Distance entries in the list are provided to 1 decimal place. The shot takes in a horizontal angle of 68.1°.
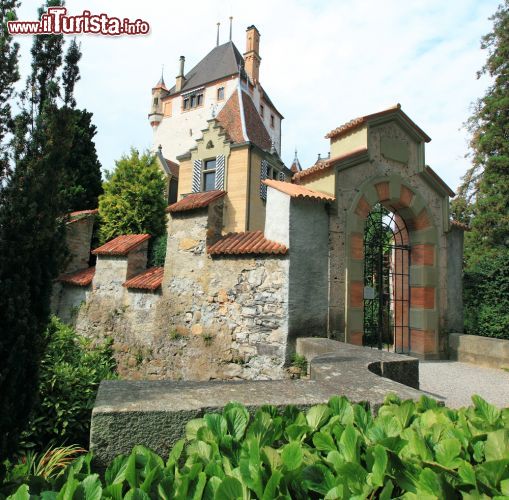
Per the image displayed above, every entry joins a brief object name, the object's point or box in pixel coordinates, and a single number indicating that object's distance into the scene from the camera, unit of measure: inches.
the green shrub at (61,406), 168.4
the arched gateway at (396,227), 250.1
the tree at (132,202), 466.0
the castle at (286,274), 229.1
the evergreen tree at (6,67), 135.2
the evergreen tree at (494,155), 534.3
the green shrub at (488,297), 335.3
